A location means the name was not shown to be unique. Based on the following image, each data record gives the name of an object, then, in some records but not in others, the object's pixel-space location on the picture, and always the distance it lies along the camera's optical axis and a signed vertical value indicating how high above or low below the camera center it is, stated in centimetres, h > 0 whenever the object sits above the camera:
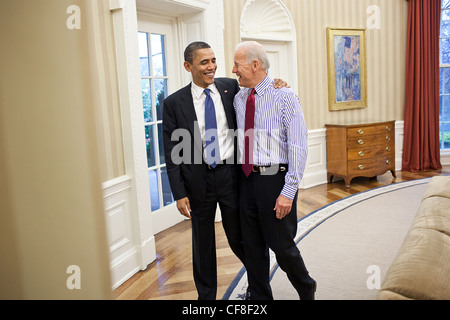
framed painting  575 +58
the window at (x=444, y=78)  643 +40
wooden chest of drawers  541 -57
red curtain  610 +25
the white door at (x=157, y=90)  376 +29
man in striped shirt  199 -22
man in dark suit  219 -20
